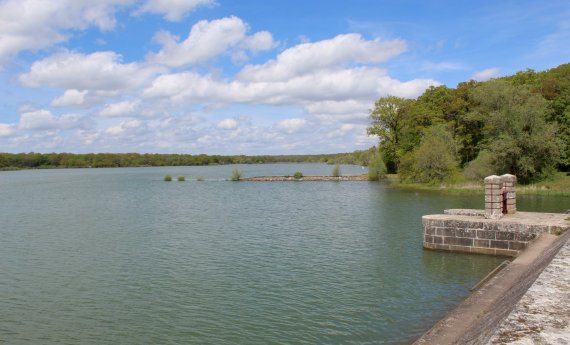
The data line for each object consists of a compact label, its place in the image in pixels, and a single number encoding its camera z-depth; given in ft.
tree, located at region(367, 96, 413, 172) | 246.88
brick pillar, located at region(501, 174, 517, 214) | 68.13
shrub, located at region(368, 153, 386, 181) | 243.60
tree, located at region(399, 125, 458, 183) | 183.21
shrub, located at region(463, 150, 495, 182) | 166.09
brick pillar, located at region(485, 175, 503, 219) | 63.46
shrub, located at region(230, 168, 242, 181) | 281.13
